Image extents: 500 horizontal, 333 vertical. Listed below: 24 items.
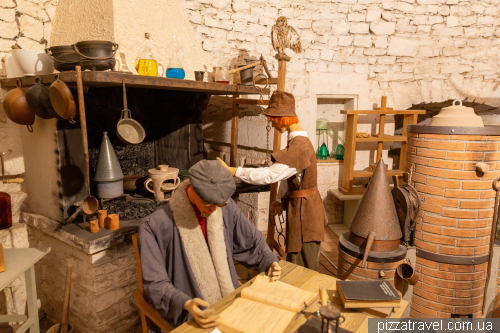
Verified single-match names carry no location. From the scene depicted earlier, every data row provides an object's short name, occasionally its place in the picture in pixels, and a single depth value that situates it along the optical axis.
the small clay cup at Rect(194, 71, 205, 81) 3.19
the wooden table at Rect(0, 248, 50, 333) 2.17
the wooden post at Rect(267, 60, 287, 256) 3.31
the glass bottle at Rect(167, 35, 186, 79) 3.00
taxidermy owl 3.44
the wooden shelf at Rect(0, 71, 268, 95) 2.30
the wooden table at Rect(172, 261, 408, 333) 1.51
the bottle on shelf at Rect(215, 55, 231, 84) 3.53
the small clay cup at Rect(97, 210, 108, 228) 2.78
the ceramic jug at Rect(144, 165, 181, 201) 3.10
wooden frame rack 4.89
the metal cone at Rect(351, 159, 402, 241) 2.61
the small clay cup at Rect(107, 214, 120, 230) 2.74
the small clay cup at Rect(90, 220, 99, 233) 2.68
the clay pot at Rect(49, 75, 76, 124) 2.39
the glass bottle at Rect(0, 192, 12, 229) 2.91
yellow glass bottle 2.84
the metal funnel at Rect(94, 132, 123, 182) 2.77
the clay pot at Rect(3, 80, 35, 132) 2.59
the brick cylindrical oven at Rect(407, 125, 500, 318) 2.74
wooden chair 1.89
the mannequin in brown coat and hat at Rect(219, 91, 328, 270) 2.79
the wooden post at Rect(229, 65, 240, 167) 4.26
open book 1.45
